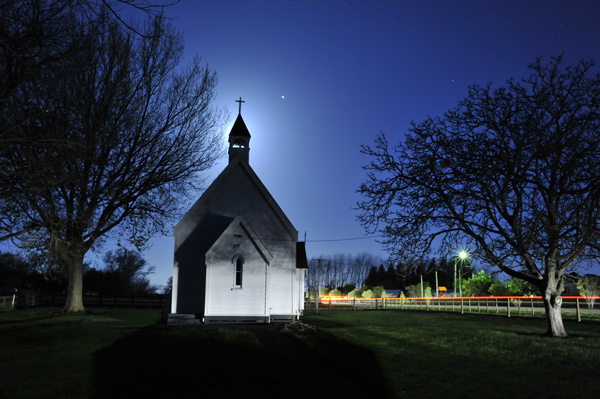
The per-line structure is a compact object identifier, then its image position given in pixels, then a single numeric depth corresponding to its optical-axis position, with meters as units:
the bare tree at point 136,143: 25.64
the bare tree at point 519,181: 16.39
